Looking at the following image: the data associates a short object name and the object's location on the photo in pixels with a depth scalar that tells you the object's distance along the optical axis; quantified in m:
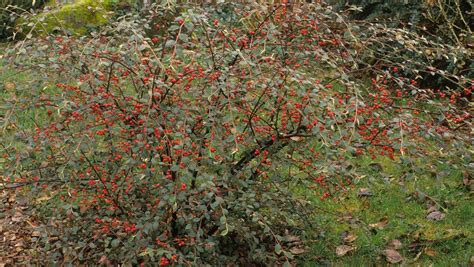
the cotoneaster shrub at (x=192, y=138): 2.99
